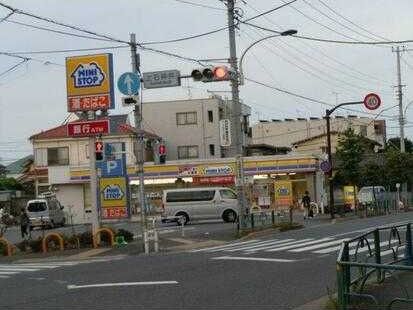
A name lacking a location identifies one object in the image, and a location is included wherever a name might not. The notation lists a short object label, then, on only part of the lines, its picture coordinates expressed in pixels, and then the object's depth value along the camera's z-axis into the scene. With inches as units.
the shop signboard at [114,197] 1038.4
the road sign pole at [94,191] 997.2
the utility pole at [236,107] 1111.0
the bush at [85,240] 988.6
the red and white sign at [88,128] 990.4
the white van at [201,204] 1563.7
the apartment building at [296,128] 3636.8
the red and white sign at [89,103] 1008.2
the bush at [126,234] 1017.5
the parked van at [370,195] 1829.0
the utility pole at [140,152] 929.9
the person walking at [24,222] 1306.6
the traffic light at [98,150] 987.9
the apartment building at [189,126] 2524.6
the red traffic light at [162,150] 1001.5
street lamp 1115.3
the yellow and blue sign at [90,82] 1008.9
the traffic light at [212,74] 1020.5
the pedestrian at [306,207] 1632.6
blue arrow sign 926.4
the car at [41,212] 1812.3
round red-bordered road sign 1407.5
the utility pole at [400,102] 2345.0
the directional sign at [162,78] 1023.6
